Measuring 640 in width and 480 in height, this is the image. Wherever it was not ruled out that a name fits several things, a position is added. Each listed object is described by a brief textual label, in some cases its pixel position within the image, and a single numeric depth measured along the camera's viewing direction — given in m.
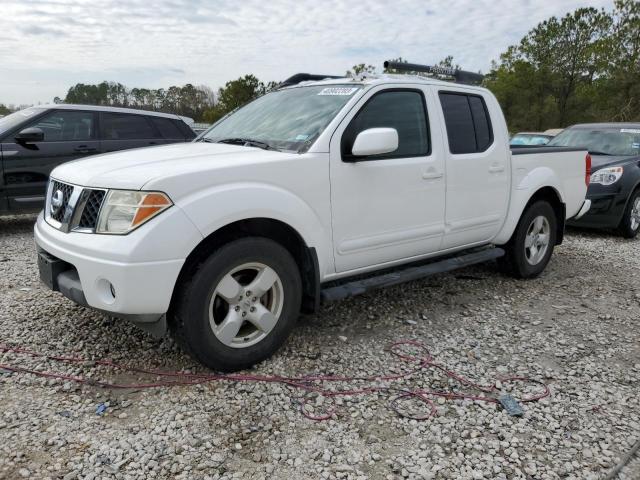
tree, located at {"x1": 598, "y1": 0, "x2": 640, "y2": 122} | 29.81
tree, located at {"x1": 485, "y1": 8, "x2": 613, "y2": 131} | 37.00
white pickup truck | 2.71
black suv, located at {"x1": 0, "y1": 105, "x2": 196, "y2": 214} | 6.48
